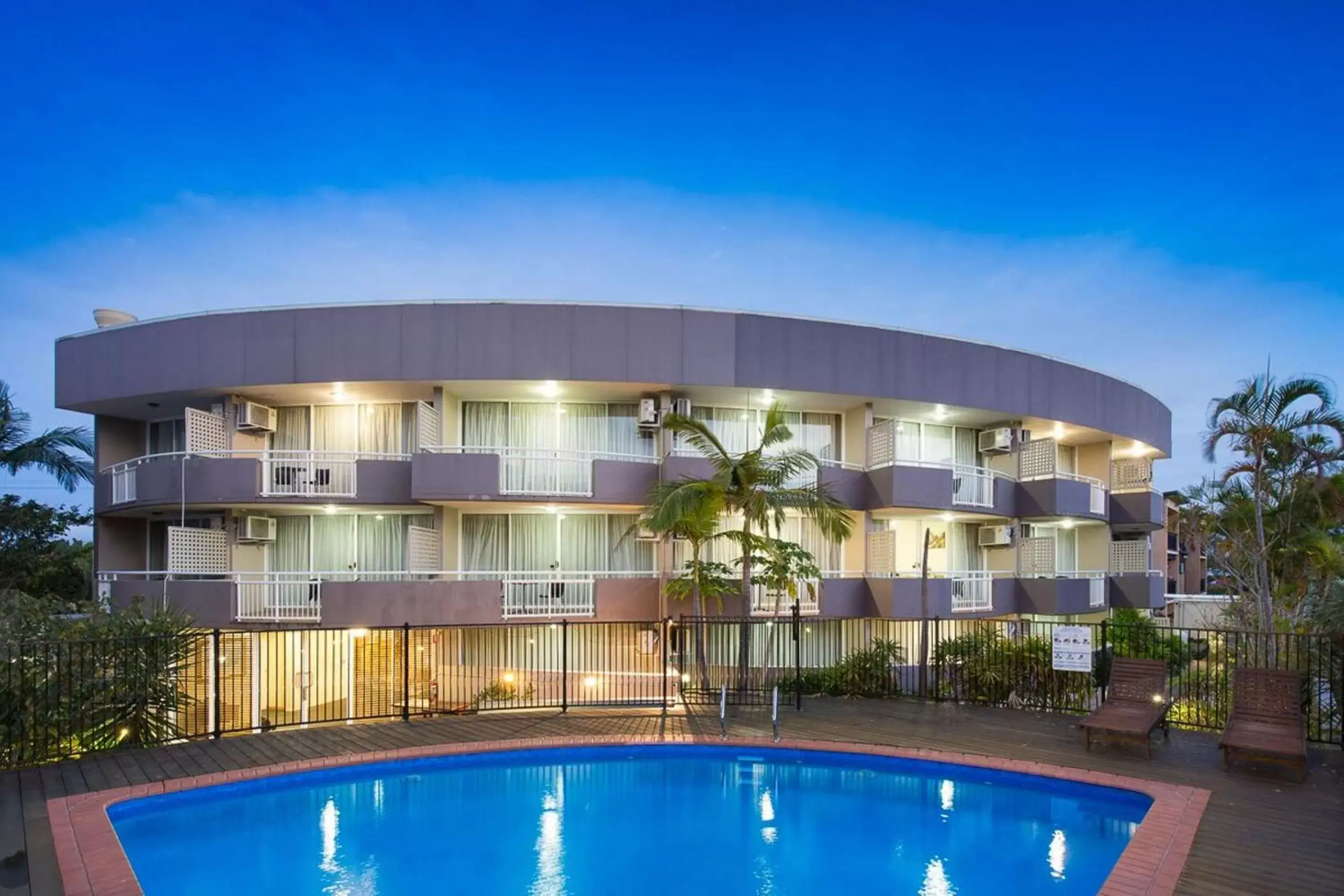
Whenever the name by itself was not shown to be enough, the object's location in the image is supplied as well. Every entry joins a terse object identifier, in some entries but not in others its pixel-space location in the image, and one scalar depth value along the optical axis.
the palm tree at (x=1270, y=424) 16.34
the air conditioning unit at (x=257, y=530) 18.44
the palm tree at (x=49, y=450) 21.31
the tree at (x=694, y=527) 14.40
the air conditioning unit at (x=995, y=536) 21.62
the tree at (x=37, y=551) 23.12
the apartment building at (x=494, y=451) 17.22
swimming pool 7.61
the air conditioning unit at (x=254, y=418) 18.27
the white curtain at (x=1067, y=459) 26.11
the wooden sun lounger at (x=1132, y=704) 10.32
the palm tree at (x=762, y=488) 14.83
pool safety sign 12.09
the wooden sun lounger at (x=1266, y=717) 9.23
